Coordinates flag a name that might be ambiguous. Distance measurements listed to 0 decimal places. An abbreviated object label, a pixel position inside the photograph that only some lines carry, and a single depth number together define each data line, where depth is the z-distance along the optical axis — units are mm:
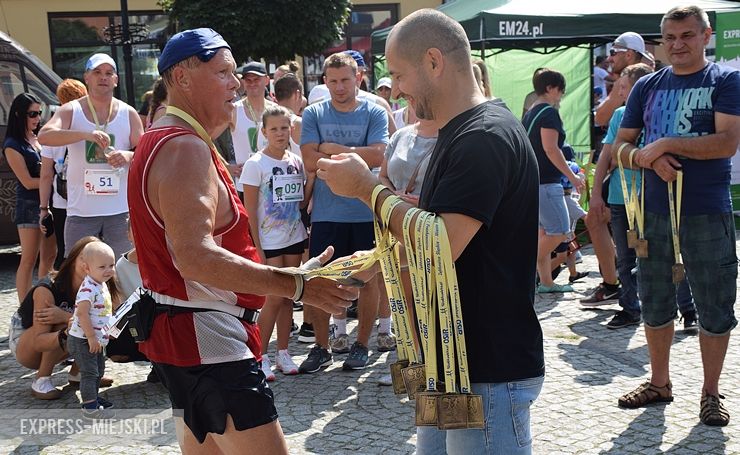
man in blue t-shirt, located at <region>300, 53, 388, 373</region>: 5836
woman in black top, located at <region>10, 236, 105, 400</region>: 5414
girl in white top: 5867
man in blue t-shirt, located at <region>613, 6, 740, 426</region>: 4406
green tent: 11172
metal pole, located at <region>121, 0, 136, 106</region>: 13344
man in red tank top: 2605
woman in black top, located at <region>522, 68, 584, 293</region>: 7531
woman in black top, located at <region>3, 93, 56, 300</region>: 7102
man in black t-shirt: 2402
